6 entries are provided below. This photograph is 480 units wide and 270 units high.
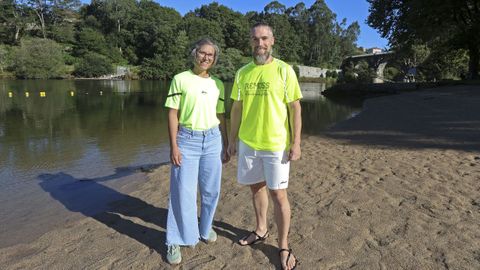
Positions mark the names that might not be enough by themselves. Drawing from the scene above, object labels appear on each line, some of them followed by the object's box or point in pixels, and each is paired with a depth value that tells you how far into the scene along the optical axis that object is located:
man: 3.08
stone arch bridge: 68.09
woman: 3.23
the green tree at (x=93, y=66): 67.88
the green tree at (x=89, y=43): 78.44
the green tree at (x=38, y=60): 59.03
